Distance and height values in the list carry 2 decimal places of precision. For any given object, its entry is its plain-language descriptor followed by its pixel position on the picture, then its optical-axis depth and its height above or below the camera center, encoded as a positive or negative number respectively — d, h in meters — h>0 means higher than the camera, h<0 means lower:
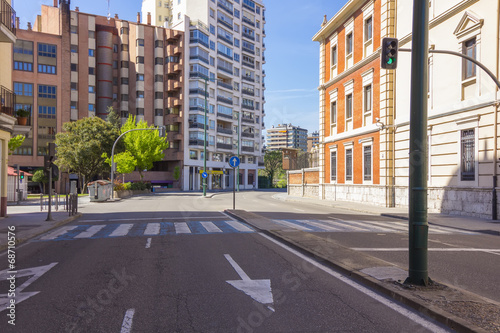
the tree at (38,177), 51.88 -0.87
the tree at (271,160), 103.44 +3.15
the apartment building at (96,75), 57.16 +14.89
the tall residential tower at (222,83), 67.75 +16.72
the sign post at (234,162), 20.52 +0.51
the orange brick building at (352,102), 25.16 +4.99
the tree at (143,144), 54.38 +3.62
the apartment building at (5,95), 15.62 +3.07
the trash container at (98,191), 32.75 -1.64
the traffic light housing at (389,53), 8.10 +2.41
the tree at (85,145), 46.28 +2.95
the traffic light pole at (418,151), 5.70 +0.32
